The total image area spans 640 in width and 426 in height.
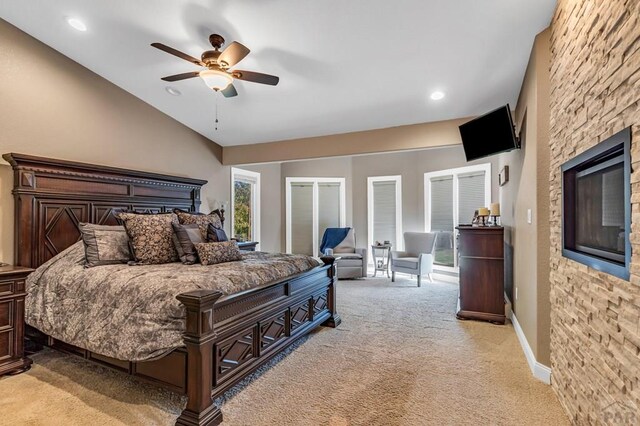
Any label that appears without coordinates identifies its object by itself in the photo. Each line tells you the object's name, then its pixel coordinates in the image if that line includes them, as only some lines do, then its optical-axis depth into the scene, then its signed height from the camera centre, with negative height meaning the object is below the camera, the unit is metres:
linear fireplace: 1.46 +0.04
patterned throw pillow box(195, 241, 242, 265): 3.00 -0.35
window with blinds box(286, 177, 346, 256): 7.43 +0.10
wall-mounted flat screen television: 3.29 +0.86
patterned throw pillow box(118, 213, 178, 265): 3.04 -0.22
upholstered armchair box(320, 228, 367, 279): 6.41 -0.76
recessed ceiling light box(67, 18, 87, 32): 3.03 +1.80
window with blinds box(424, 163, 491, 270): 5.95 +0.26
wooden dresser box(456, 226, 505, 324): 3.84 -0.72
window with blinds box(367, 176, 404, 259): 7.20 +0.10
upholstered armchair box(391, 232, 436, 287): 5.91 -0.79
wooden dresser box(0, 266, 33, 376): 2.64 -0.87
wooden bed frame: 1.96 -0.64
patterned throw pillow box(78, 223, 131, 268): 2.94 -0.28
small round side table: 6.68 -0.93
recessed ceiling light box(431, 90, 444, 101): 3.69 +1.37
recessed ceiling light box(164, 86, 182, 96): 4.00 +1.54
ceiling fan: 2.59 +1.24
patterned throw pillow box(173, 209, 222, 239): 3.50 -0.05
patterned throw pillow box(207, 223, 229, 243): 3.38 -0.21
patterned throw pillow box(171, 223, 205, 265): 3.11 -0.26
